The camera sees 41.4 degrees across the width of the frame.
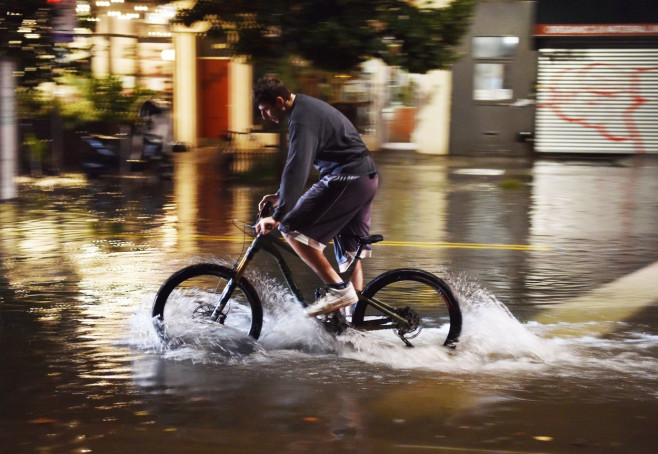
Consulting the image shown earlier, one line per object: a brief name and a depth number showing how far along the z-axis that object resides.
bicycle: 5.53
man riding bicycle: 5.18
